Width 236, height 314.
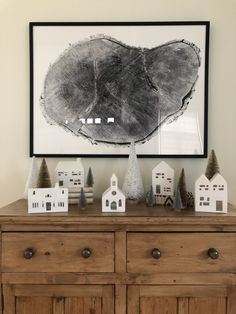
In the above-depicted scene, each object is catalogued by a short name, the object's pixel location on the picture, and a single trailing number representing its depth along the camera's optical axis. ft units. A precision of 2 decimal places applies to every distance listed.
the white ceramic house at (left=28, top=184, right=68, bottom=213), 4.23
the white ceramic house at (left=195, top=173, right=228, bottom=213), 4.25
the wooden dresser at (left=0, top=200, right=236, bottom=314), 4.07
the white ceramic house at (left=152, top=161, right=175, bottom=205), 4.97
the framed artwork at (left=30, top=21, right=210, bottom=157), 5.48
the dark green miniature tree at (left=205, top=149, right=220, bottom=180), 4.82
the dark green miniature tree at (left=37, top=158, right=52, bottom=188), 4.74
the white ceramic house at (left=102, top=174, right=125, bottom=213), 4.32
